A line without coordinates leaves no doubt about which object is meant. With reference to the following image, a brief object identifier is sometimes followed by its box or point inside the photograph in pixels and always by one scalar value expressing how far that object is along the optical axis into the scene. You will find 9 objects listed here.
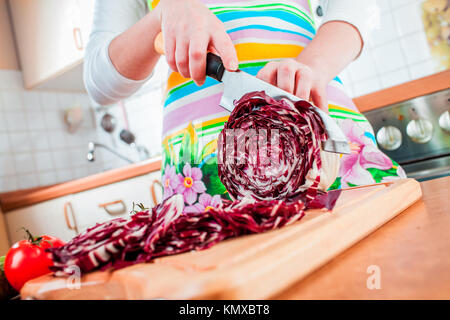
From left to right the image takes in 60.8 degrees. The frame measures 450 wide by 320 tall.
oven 1.22
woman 0.58
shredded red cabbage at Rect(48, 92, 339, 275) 0.32
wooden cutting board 0.23
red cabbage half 0.47
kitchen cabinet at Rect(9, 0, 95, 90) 2.14
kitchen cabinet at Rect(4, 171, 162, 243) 1.63
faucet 2.31
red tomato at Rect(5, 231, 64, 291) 0.45
